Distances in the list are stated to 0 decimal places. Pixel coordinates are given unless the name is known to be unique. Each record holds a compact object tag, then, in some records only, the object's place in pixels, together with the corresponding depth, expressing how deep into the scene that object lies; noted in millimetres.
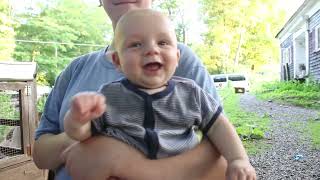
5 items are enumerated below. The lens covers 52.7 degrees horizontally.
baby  662
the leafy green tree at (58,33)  9017
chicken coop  2251
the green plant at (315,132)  3258
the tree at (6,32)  7993
